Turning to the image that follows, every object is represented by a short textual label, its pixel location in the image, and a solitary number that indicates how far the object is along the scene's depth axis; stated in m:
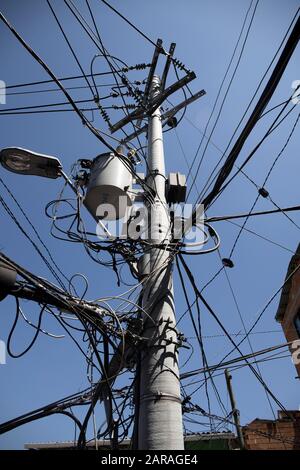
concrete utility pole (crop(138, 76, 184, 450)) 2.48
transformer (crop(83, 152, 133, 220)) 3.98
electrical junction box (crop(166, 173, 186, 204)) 4.51
